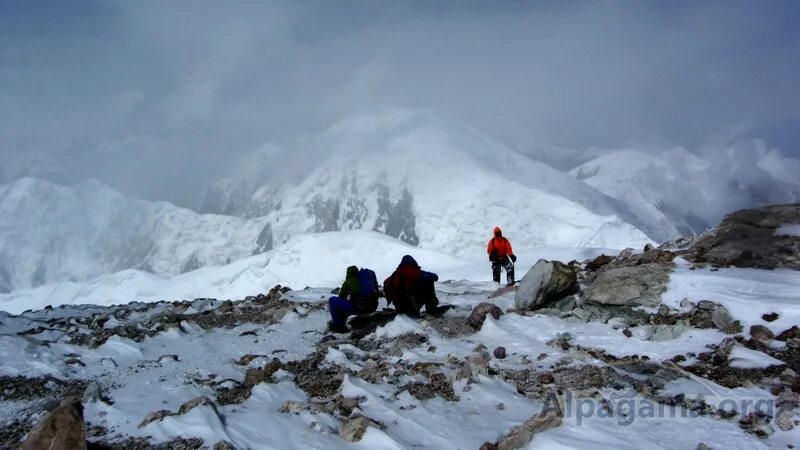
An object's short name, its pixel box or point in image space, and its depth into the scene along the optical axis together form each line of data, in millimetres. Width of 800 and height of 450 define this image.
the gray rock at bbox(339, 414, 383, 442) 4680
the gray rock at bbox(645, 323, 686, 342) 7570
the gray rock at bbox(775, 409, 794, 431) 4484
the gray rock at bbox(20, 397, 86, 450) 3752
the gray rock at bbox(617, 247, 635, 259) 12554
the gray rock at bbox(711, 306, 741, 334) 7422
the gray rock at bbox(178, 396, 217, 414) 5059
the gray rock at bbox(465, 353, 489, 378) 6422
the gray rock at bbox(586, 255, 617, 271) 12547
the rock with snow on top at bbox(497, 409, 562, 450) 4219
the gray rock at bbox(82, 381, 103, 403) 5355
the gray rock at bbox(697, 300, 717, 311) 7961
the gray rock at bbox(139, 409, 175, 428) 4883
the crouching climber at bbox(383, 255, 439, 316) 10266
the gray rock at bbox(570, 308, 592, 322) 9012
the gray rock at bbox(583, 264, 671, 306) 8922
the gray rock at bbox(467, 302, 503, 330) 9328
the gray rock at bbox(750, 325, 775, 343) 6941
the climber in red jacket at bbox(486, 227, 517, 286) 15016
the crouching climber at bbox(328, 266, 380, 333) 9812
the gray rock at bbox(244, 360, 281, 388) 6500
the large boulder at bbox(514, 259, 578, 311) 9805
